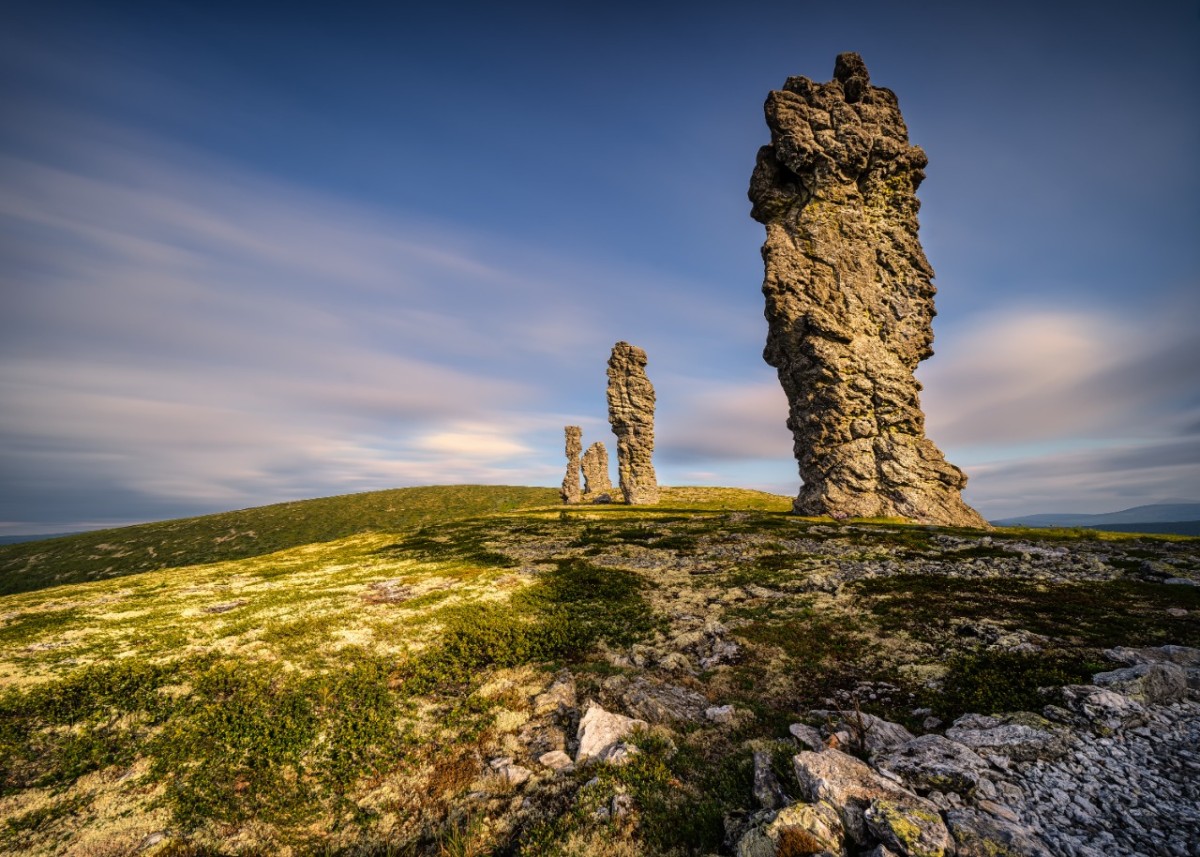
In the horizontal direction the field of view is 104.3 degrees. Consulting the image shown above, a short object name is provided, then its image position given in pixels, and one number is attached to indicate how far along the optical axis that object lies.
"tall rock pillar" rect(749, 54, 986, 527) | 45.00
